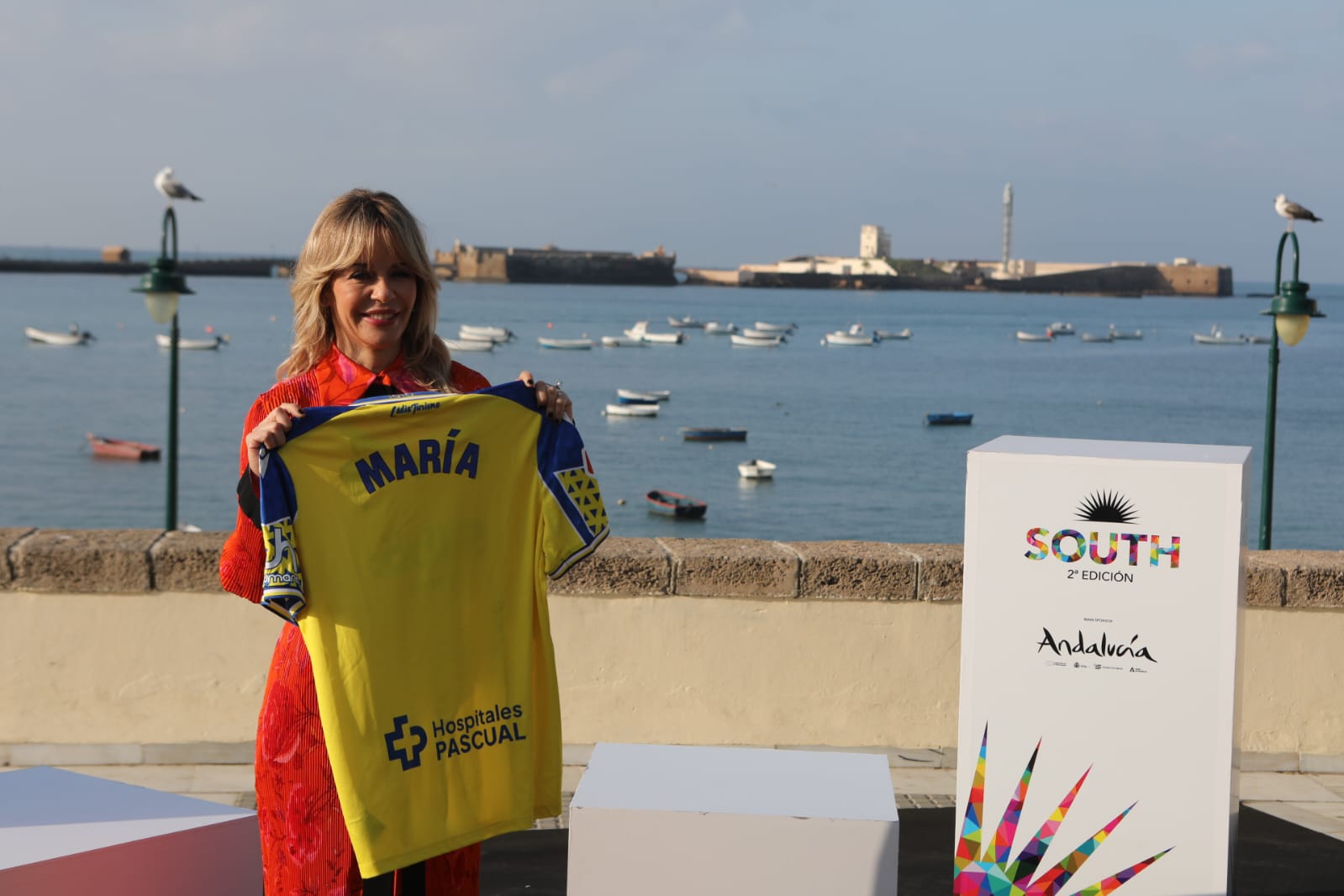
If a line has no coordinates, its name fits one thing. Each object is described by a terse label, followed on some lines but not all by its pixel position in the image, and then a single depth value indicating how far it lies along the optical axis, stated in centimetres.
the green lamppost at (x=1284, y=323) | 1191
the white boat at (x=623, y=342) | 11525
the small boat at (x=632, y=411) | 7462
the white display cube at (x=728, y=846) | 345
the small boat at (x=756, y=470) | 6009
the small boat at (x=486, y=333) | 10538
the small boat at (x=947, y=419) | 7612
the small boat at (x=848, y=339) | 12588
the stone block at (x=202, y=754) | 590
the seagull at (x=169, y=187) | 1503
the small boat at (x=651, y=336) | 12169
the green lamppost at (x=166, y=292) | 1355
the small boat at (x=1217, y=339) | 13362
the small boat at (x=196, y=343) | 10388
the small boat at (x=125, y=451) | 6619
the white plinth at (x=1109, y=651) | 415
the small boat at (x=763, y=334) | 12569
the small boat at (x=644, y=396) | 7706
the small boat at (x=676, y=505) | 5088
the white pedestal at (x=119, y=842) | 341
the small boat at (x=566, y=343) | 10950
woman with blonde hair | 300
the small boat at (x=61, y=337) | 11256
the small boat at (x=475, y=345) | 10194
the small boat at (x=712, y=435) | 6856
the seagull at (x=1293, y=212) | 1424
